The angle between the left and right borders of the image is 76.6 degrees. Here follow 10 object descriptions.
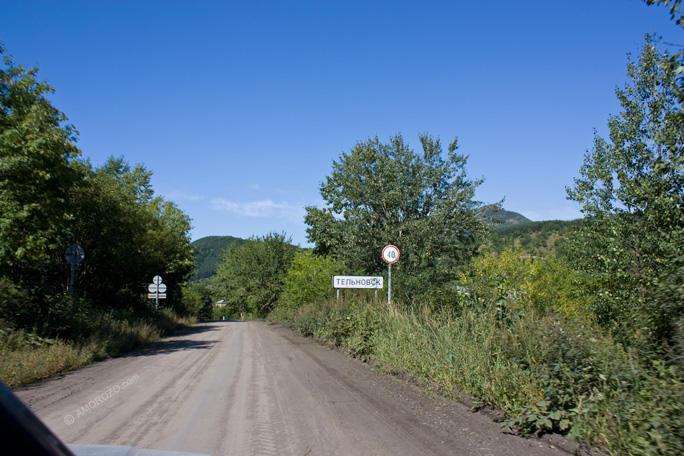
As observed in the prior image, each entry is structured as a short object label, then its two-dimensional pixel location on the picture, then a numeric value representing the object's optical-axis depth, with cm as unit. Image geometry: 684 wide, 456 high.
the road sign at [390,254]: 1371
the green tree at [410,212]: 1947
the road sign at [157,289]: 2987
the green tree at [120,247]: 2233
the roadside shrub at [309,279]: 2301
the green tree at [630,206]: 1004
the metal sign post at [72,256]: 1548
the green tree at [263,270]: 4722
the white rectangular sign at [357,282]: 1499
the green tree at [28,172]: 1288
